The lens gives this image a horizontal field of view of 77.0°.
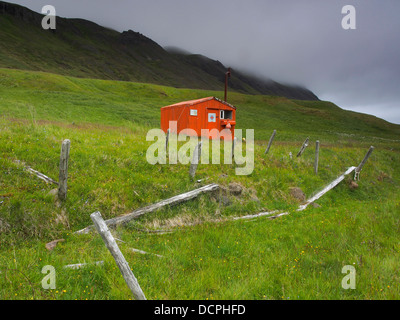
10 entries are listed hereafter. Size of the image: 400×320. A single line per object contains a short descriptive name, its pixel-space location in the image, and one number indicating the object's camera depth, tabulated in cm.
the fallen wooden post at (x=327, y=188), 1141
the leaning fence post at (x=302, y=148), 1652
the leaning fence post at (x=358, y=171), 1506
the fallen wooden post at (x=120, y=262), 357
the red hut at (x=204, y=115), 2450
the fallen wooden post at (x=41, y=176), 870
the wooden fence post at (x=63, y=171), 792
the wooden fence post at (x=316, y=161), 1469
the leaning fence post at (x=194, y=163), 1105
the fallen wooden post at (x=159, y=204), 775
